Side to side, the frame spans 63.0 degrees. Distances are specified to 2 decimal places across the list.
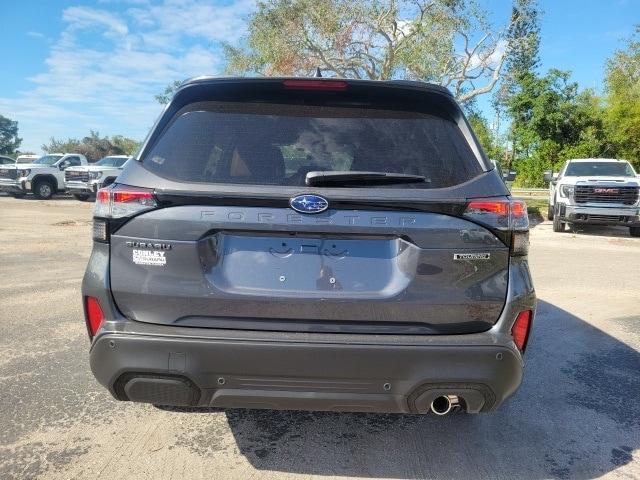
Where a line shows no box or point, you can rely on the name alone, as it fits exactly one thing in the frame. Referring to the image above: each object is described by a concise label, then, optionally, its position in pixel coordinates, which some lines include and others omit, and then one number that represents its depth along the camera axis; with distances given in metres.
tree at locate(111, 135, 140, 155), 73.57
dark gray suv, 2.25
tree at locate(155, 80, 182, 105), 46.21
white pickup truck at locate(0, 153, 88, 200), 22.08
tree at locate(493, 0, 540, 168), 22.36
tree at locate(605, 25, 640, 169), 31.91
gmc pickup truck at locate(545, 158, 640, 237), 12.82
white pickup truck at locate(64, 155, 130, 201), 21.27
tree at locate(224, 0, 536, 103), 21.73
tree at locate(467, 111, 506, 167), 40.84
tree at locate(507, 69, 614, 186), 31.05
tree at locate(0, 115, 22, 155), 92.44
